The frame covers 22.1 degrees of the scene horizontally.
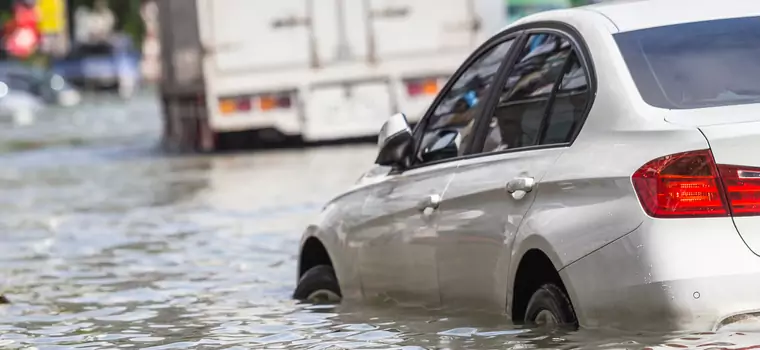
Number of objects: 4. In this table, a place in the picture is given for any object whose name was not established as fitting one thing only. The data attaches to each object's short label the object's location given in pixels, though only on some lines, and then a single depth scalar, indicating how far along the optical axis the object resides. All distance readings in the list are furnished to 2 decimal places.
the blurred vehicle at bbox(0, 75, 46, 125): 56.38
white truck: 23.94
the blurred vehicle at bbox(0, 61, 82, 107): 63.53
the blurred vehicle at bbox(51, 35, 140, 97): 78.56
